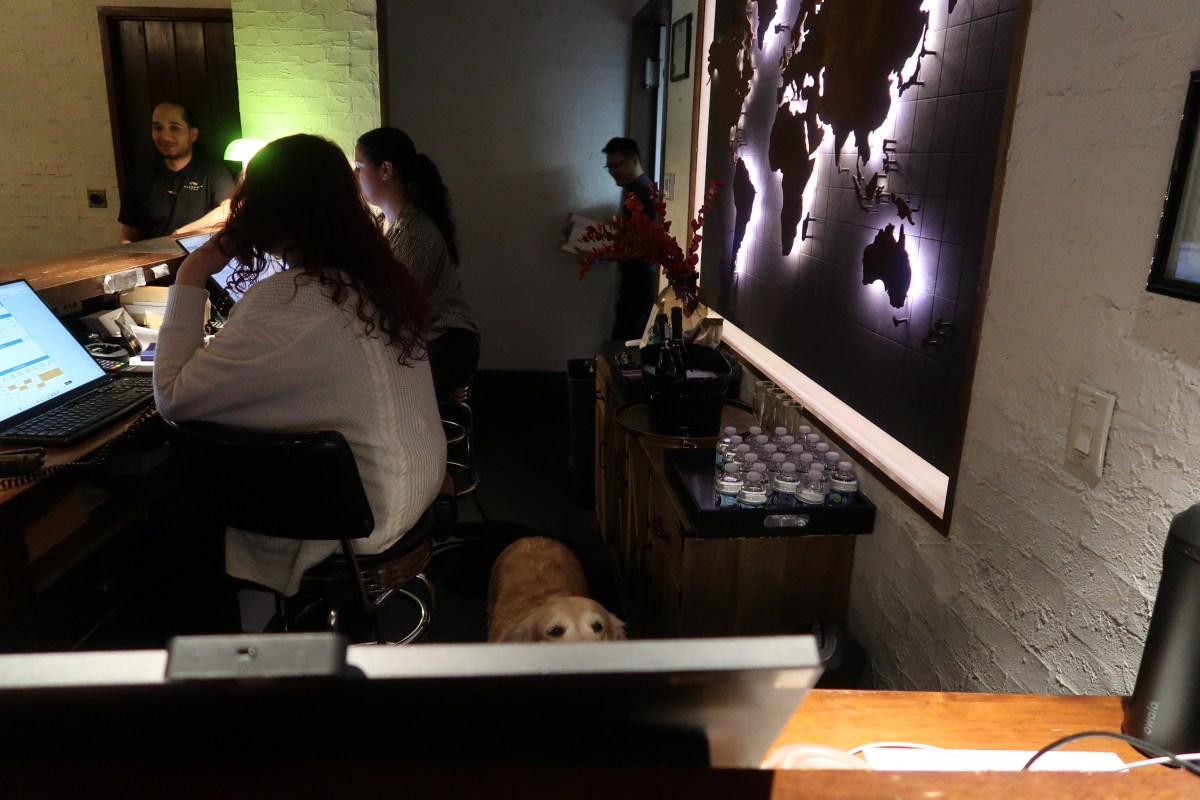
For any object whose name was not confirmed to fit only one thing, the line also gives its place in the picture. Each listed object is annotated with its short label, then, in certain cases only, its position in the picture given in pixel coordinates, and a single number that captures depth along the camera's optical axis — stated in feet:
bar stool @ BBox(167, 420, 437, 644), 5.15
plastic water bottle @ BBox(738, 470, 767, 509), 5.93
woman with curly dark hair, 5.43
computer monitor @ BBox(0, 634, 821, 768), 1.55
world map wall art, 4.95
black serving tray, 5.86
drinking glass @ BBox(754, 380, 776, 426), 7.55
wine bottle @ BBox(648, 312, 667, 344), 8.73
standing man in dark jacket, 14.99
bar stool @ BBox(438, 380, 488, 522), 9.05
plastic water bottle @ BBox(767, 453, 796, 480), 6.09
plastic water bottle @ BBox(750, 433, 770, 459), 6.41
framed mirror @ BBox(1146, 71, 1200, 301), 3.08
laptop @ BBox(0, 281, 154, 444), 5.95
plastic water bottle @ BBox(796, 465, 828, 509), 5.91
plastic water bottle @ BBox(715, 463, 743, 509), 5.94
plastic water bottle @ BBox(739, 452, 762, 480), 6.05
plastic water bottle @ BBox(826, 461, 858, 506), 5.98
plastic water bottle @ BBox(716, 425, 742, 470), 6.31
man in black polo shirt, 14.17
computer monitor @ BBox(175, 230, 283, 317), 9.78
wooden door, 16.40
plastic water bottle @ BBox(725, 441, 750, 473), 6.24
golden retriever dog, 5.84
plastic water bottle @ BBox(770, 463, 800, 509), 5.97
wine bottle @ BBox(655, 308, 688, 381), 7.35
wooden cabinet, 6.07
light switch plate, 3.65
